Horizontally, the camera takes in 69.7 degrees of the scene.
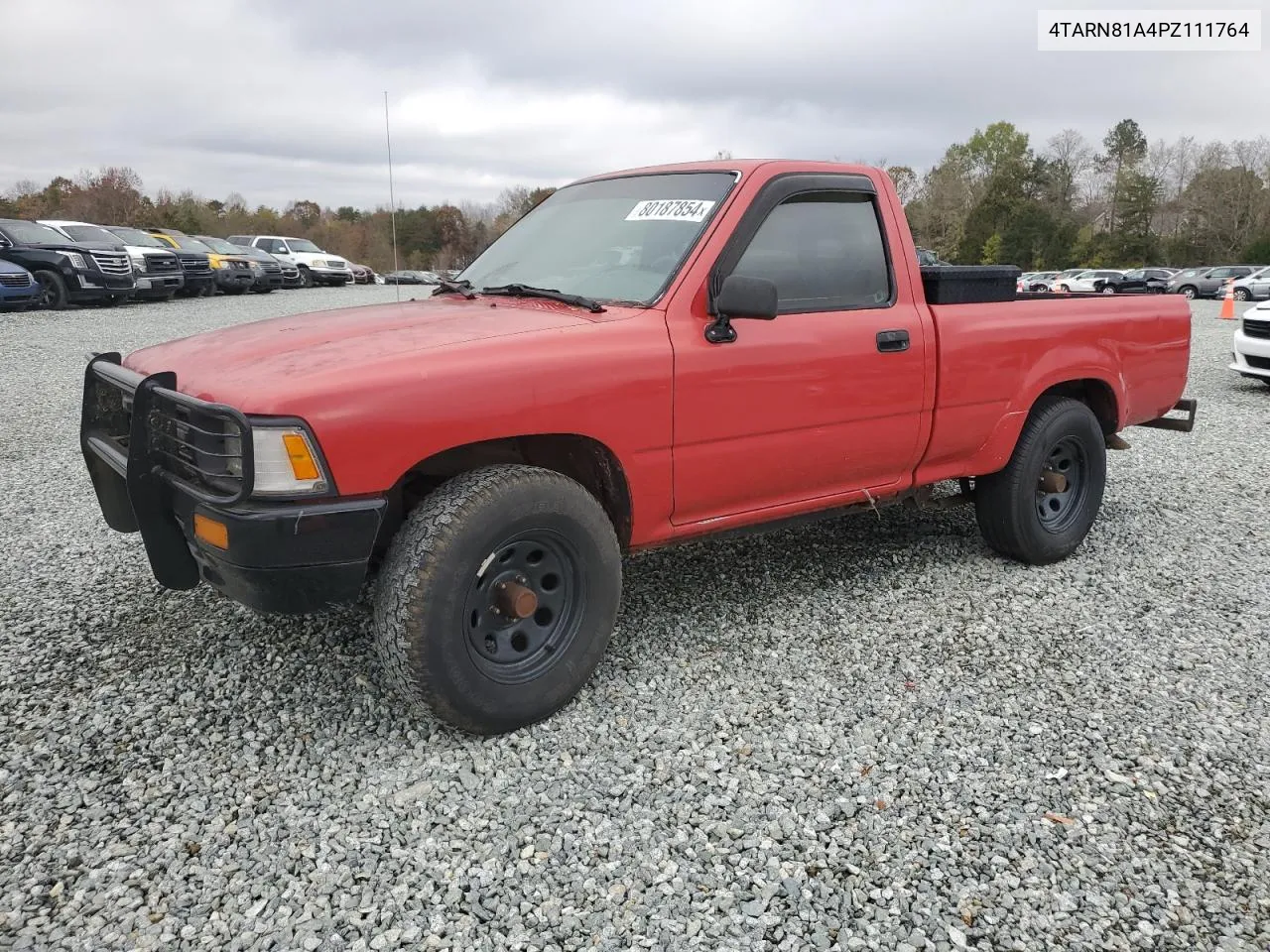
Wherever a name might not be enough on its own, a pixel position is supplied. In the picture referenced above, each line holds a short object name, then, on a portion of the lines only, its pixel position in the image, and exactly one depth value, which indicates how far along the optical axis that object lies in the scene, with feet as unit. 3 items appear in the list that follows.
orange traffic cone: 72.33
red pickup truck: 8.63
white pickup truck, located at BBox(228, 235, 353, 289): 94.07
